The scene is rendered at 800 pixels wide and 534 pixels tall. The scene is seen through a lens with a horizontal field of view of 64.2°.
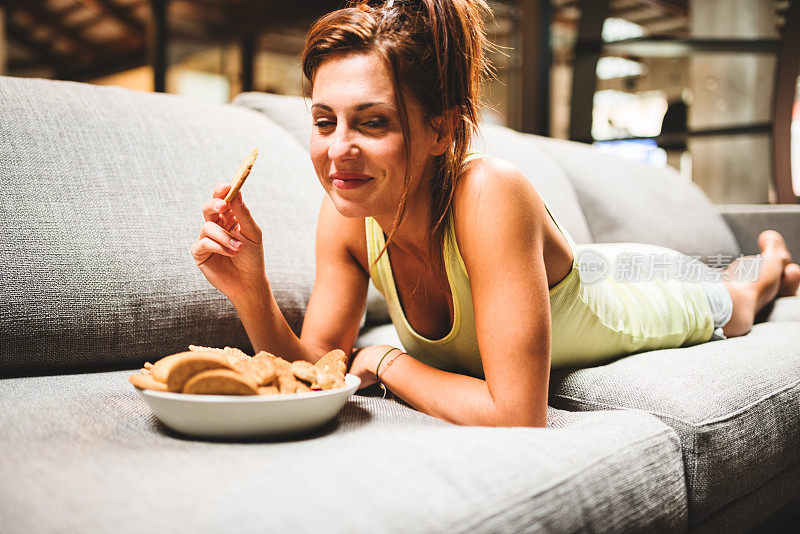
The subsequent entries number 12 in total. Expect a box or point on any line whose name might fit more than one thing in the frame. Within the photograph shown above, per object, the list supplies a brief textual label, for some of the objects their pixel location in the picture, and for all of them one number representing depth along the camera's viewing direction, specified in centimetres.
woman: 79
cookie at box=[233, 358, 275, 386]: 63
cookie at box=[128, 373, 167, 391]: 63
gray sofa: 51
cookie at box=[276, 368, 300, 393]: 65
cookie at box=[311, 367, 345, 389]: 67
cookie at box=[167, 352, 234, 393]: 61
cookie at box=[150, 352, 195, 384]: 62
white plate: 60
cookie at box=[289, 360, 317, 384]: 68
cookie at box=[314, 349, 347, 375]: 75
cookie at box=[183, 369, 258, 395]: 60
